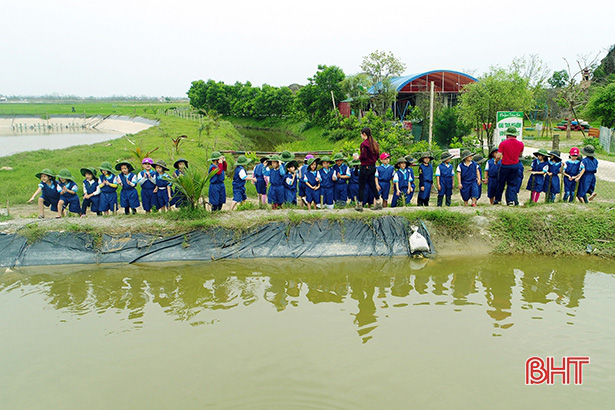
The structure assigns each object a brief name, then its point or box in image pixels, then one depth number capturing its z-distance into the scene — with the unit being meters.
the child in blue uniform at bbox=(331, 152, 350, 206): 9.52
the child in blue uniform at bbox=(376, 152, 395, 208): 9.44
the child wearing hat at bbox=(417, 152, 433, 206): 9.46
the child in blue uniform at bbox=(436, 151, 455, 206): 9.48
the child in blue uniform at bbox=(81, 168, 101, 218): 9.41
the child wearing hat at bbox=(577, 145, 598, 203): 9.16
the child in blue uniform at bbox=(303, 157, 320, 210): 9.58
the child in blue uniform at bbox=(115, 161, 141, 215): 9.34
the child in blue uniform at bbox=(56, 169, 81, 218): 9.32
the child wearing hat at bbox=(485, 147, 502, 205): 9.27
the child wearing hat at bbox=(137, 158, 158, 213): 9.25
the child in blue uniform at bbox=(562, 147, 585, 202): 9.29
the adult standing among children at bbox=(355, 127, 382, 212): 8.32
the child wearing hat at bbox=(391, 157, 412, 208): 9.48
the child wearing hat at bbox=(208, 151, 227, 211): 9.41
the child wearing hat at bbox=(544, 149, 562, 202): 9.41
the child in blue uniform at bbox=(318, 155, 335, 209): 9.51
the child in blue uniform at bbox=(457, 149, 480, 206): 9.33
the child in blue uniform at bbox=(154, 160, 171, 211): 9.21
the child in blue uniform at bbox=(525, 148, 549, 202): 9.45
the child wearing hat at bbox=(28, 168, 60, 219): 9.23
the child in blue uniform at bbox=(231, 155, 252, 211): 9.64
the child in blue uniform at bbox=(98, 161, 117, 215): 9.38
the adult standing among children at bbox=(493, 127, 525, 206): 8.77
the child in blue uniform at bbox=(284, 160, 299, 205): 9.72
